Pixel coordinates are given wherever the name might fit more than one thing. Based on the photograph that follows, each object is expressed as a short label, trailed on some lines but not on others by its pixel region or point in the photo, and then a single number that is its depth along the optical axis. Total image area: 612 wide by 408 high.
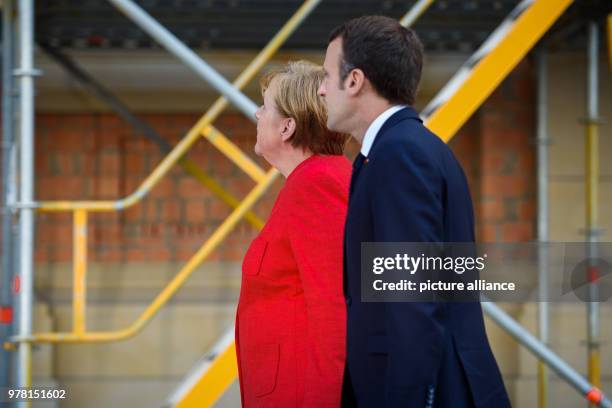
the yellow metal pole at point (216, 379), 7.11
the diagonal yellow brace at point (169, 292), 7.72
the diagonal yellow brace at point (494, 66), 7.61
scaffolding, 7.40
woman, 4.27
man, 3.40
